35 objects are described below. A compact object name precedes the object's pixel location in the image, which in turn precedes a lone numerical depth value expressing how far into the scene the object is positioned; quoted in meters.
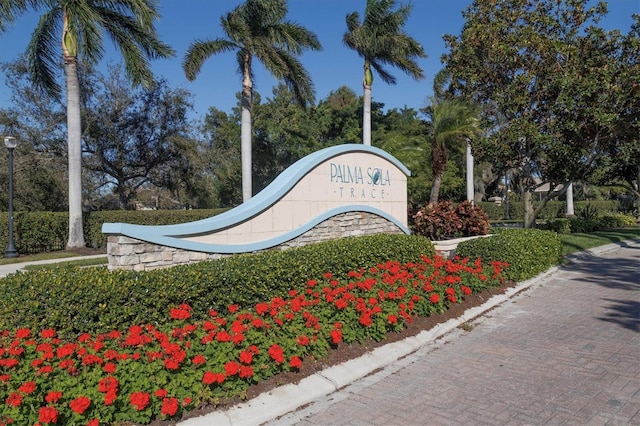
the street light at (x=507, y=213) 36.99
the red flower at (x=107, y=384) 3.30
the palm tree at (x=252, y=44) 17.45
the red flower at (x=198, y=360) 3.79
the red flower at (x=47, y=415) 2.92
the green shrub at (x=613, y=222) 23.61
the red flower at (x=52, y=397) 3.07
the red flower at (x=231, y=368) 3.73
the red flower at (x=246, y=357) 3.91
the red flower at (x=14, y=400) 3.06
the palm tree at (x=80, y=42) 14.77
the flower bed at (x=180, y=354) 3.25
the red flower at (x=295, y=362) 4.12
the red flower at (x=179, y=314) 4.79
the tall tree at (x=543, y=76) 14.09
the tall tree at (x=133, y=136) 21.64
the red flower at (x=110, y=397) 3.15
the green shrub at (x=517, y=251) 9.12
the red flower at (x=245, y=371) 3.79
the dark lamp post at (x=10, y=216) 13.80
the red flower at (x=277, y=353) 4.10
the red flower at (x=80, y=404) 3.03
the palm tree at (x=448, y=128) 17.72
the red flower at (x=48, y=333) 4.17
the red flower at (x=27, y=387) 3.12
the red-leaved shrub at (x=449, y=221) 13.85
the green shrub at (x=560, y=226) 19.88
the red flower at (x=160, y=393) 3.36
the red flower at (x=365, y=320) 5.13
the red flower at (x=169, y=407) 3.28
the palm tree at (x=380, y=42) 20.92
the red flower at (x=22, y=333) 4.09
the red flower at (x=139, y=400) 3.20
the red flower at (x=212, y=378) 3.60
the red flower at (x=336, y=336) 4.70
